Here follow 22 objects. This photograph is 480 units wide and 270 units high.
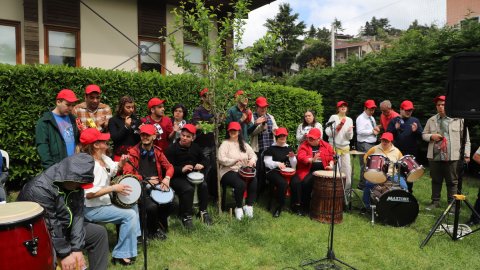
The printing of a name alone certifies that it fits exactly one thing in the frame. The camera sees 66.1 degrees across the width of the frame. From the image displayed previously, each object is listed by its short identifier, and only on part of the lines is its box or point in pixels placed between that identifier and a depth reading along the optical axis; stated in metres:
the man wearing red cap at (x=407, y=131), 7.25
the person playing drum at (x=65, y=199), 3.14
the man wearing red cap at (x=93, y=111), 5.38
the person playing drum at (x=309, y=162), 6.46
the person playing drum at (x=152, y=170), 4.96
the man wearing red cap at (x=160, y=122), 5.85
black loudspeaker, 4.88
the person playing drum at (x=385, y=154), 6.39
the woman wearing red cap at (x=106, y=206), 4.18
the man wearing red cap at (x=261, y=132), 6.98
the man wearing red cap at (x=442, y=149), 6.45
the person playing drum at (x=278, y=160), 6.51
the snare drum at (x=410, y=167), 5.91
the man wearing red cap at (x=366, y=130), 7.75
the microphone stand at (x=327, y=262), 4.36
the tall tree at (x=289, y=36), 53.72
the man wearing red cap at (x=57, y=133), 4.61
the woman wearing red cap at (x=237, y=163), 6.00
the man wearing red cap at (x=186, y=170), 5.48
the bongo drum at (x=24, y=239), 2.55
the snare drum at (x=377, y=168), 5.77
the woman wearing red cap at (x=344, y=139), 7.16
